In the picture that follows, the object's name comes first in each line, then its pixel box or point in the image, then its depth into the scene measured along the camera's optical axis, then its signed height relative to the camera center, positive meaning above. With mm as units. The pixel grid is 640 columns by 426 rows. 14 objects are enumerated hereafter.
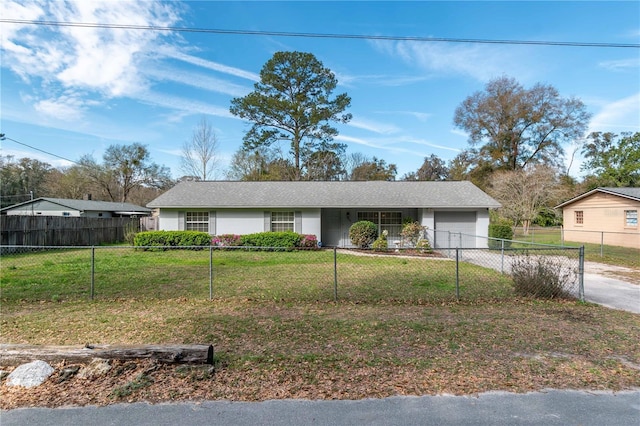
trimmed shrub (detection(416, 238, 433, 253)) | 15392 -1157
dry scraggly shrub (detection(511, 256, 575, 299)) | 6762 -1325
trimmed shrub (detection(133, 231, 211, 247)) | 15367 -988
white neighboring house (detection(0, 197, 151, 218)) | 24891 +818
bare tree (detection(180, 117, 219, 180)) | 29609 +6502
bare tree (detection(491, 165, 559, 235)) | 25297 +2237
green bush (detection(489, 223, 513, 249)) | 17438 -598
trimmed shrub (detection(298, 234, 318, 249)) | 15414 -1084
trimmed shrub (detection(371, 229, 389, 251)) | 15344 -1112
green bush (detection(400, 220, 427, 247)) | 15859 -697
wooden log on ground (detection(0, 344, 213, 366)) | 3492 -1499
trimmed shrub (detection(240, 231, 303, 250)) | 15072 -974
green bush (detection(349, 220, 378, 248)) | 15891 -707
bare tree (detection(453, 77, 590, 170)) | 33281 +10587
